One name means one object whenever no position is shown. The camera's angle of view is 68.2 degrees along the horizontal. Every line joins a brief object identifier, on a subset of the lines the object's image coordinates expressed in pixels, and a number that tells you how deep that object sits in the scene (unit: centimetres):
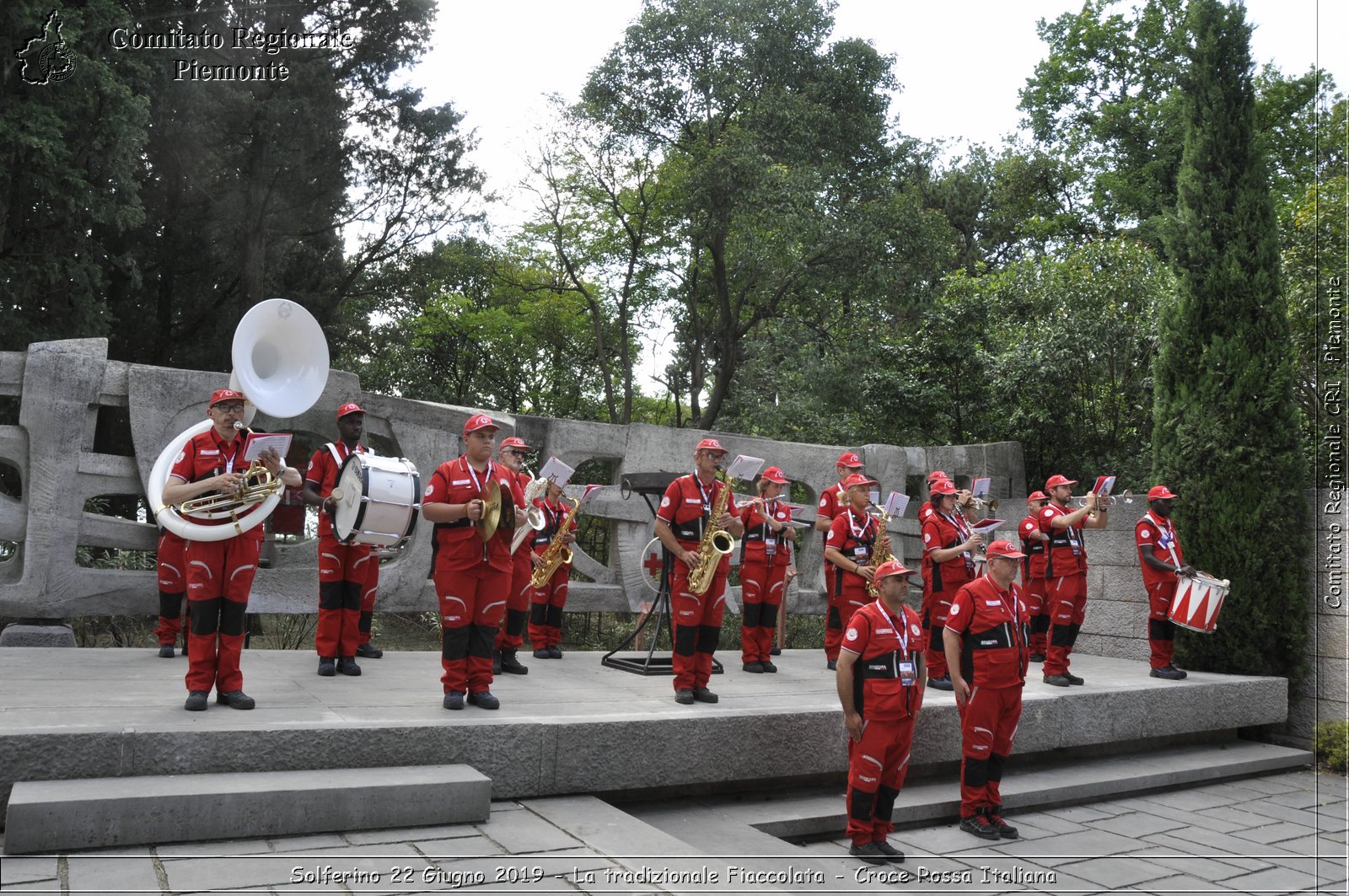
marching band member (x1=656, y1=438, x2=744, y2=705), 727
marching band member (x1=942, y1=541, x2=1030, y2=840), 664
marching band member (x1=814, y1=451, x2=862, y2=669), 955
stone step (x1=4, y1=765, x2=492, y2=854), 425
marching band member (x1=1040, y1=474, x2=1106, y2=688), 948
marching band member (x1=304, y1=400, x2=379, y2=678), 755
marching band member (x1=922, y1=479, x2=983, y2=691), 895
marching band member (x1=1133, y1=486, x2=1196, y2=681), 1030
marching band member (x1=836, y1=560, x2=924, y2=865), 602
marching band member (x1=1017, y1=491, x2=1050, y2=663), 1006
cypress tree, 1096
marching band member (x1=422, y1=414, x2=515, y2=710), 633
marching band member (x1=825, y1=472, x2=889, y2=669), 896
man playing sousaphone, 575
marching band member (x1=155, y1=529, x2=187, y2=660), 736
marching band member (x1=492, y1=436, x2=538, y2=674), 754
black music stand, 867
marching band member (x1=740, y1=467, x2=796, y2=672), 956
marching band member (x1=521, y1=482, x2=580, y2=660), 945
